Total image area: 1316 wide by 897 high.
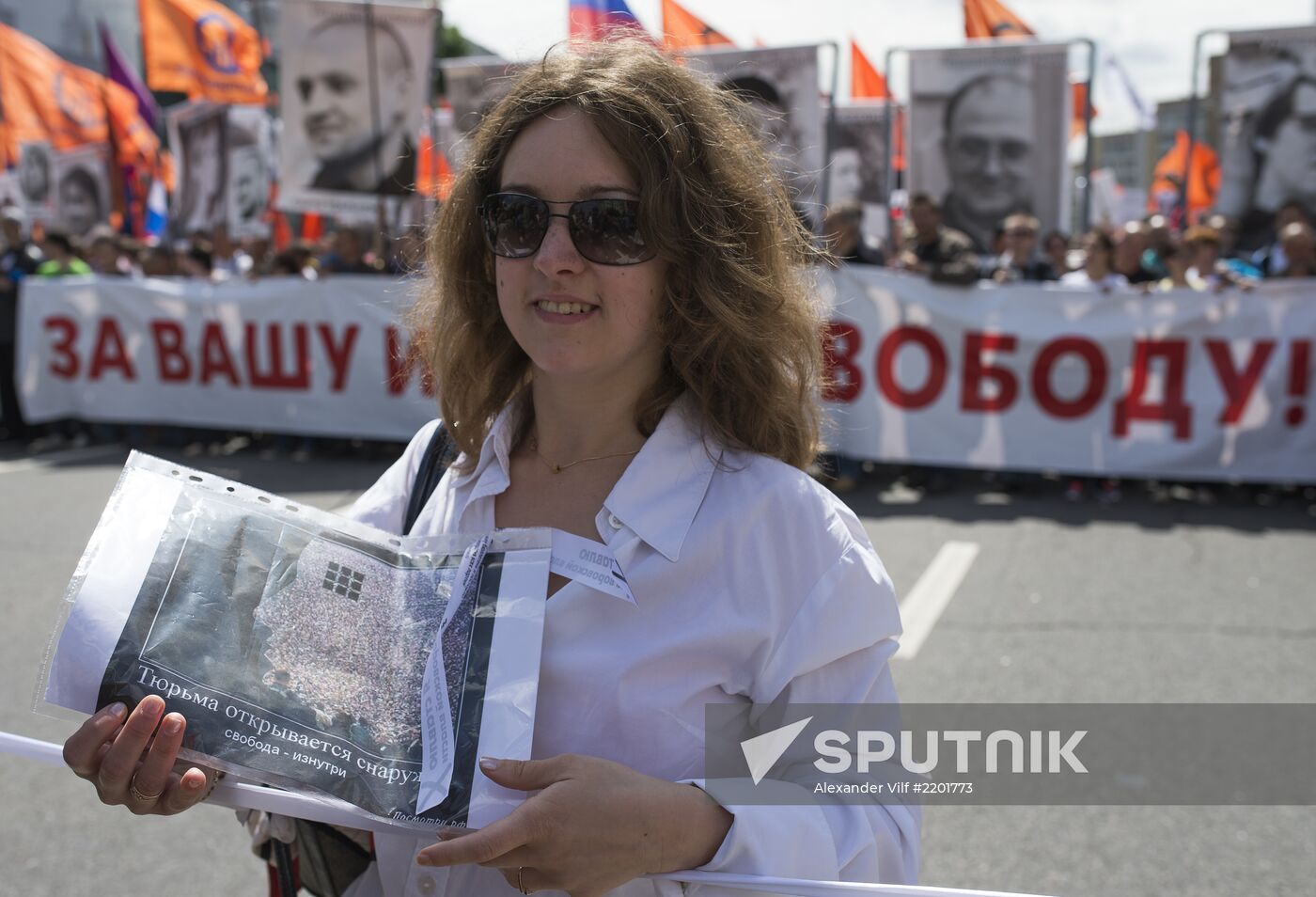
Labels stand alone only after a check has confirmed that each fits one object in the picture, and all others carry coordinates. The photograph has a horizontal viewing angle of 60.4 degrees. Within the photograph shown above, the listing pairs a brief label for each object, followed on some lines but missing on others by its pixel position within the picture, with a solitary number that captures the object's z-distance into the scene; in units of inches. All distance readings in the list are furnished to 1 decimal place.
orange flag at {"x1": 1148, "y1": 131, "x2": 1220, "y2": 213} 476.0
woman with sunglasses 48.6
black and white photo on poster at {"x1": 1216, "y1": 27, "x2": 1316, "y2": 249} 336.2
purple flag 651.5
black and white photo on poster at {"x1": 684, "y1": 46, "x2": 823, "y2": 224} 345.7
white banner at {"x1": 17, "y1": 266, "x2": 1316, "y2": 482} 304.2
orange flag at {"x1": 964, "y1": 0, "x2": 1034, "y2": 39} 425.7
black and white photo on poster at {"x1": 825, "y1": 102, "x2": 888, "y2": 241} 446.6
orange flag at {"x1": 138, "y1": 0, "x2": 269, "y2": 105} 487.5
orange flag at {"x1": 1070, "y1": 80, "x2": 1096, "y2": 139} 471.9
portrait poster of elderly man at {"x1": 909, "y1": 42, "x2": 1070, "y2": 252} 354.0
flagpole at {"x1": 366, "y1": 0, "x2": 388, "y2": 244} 386.6
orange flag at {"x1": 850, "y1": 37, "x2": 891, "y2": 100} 592.6
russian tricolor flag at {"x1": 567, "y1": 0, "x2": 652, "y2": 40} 273.1
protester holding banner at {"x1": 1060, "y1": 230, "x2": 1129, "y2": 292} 319.6
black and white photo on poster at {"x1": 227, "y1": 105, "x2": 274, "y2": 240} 532.7
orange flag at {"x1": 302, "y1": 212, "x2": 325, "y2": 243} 768.3
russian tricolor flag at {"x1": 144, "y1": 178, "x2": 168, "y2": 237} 717.9
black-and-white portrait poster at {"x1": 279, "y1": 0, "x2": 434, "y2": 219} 387.9
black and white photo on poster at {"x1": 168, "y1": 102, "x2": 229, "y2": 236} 533.0
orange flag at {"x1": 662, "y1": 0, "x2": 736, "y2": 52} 386.4
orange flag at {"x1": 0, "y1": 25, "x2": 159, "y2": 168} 621.9
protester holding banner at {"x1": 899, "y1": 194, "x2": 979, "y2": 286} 323.6
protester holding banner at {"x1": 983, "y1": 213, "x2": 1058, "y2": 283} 332.2
